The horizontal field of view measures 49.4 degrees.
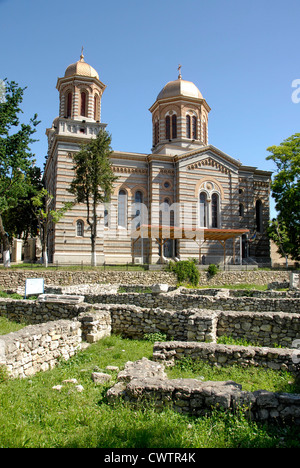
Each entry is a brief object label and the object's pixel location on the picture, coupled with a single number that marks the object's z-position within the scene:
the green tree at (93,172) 25.28
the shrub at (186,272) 24.40
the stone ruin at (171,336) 4.38
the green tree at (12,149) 23.07
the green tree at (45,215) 25.08
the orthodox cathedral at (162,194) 28.83
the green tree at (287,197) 32.56
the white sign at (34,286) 13.84
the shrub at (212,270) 26.16
